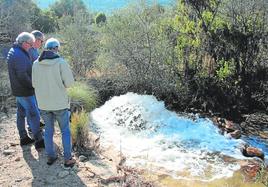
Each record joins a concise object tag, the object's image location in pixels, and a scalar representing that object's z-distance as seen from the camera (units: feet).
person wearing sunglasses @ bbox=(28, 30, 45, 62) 12.13
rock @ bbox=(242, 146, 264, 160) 15.43
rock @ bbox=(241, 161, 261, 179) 13.88
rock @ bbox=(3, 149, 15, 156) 12.75
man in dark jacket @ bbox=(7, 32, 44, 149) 11.56
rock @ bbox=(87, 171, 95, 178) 11.40
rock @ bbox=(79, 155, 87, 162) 12.44
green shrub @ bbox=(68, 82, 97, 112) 18.98
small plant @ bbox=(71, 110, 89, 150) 13.19
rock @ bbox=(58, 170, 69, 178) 11.20
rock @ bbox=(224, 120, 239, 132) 18.13
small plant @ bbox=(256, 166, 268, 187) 10.07
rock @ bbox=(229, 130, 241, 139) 17.38
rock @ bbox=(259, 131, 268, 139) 17.77
